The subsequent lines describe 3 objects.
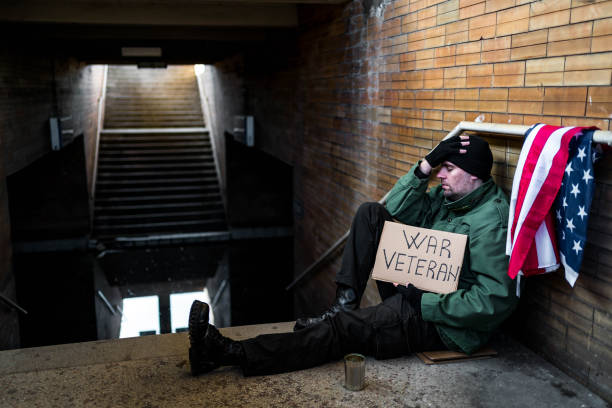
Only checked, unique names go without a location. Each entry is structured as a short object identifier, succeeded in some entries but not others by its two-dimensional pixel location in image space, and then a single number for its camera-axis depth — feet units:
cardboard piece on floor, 9.64
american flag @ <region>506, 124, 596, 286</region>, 7.88
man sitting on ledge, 9.07
